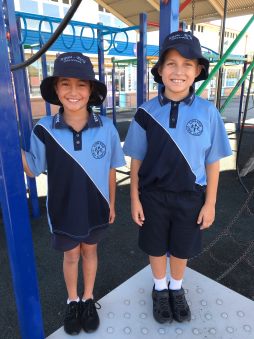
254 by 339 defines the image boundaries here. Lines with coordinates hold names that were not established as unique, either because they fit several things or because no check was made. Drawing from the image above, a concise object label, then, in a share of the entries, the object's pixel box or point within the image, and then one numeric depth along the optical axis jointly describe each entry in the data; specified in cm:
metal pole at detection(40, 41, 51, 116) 404
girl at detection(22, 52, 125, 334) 123
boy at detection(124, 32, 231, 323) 126
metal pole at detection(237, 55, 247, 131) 643
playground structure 89
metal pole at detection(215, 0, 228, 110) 196
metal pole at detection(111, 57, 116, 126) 676
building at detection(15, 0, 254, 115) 1223
